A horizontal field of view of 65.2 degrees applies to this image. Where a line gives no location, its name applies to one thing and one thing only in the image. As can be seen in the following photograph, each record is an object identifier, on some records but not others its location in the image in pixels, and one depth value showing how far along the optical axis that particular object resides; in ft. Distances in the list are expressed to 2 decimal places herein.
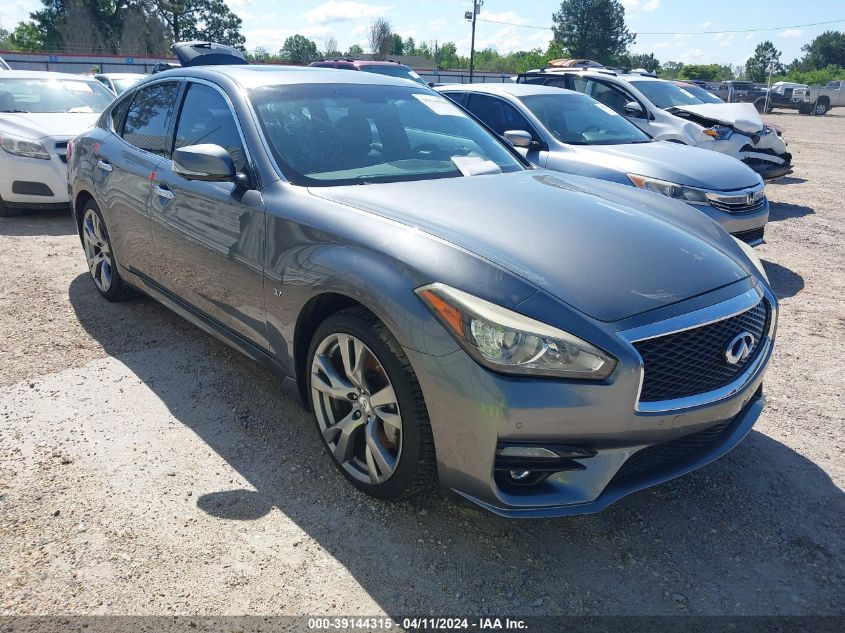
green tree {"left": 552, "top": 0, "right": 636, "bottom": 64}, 269.23
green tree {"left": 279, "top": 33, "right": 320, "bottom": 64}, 346.05
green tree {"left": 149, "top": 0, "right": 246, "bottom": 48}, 207.75
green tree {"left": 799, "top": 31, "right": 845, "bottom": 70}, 286.66
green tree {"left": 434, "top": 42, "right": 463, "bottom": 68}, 332.39
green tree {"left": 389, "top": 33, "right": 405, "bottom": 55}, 295.15
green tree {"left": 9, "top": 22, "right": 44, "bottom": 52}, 208.07
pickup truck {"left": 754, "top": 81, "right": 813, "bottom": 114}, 110.01
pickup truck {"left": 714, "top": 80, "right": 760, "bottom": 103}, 105.14
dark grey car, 7.07
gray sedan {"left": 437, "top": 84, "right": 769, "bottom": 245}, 18.89
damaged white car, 30.26
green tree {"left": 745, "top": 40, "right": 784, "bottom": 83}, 259.76
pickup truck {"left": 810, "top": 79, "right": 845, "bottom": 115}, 111.34
